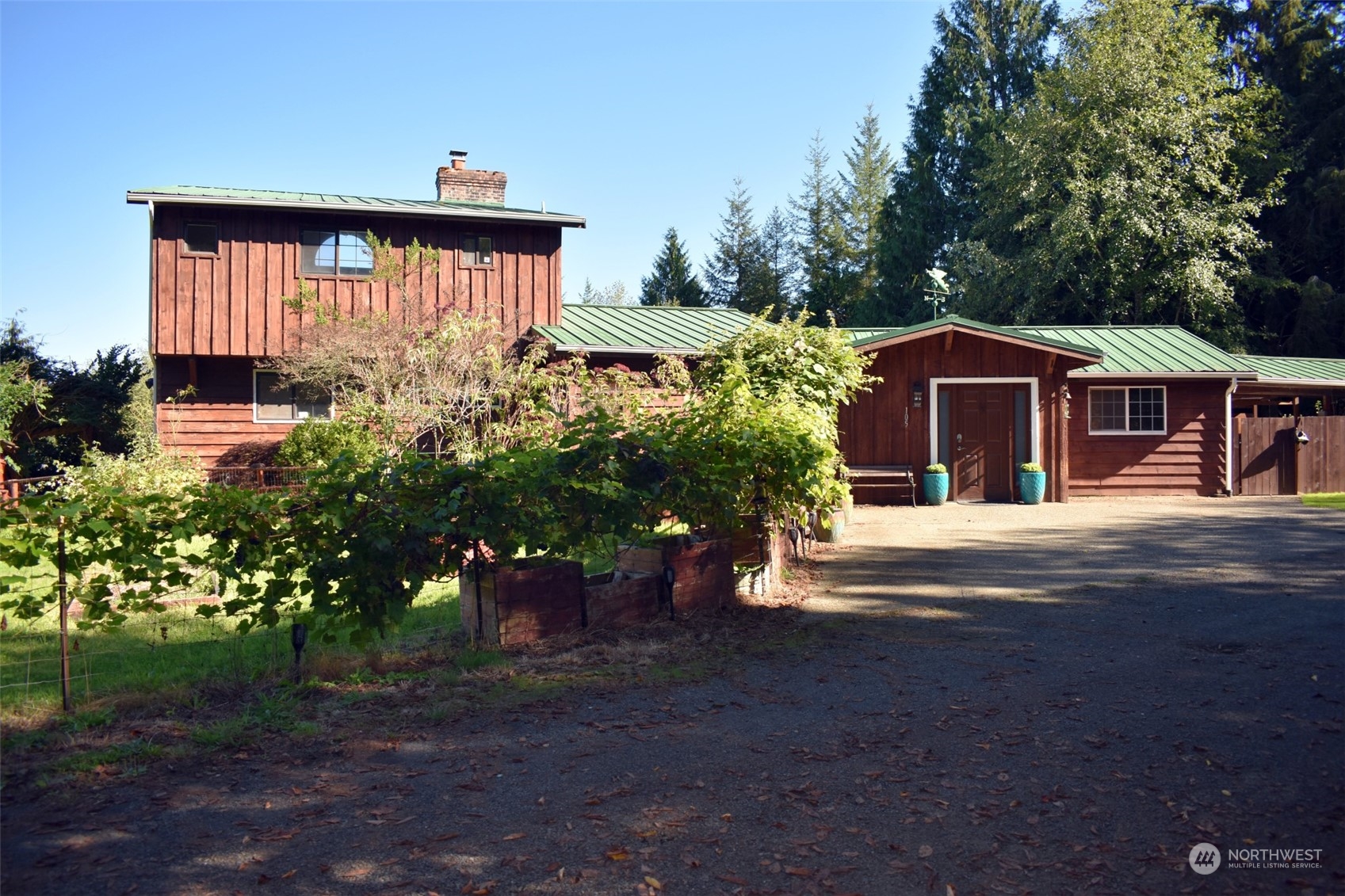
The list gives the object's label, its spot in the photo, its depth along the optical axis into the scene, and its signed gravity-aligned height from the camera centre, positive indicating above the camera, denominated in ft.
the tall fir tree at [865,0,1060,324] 130.11 +43.99
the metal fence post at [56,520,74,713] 15.33 -2.41
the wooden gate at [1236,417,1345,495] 63.00 +0.36
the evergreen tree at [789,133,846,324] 162.71 +39.48
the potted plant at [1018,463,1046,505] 56.13 -1.16
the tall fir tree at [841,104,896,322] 156.87 +44.27
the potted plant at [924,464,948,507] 55.77 -1.19
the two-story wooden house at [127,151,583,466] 61.46 +12.03
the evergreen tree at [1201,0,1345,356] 99.86 +31.58
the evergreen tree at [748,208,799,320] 165.17 +34.60
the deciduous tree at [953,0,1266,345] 94.07 +27.66
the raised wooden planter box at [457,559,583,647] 19.81 -2.89
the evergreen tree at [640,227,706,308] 158.71 +30.43
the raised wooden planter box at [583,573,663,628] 21.43 -3.10
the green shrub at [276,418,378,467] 52.42 +1.30
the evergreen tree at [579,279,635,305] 183.62 +32.28
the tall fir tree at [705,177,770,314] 168.04 +35.66
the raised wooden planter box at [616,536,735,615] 23.20 -2.53
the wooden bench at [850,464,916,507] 56.03 -0.87
